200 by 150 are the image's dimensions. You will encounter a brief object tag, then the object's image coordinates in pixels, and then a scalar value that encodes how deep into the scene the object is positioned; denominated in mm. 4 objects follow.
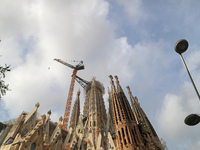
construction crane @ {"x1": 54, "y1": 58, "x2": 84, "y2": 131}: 49125
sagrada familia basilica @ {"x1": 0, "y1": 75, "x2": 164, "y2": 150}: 16377
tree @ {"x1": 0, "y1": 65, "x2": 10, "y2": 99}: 8086
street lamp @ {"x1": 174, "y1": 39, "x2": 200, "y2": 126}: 7215
